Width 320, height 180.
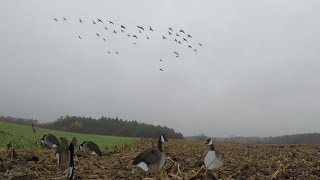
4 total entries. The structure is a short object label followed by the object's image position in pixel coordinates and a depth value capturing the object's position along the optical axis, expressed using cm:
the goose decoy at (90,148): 1112
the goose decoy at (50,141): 1324
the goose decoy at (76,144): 1231
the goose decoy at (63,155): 650
